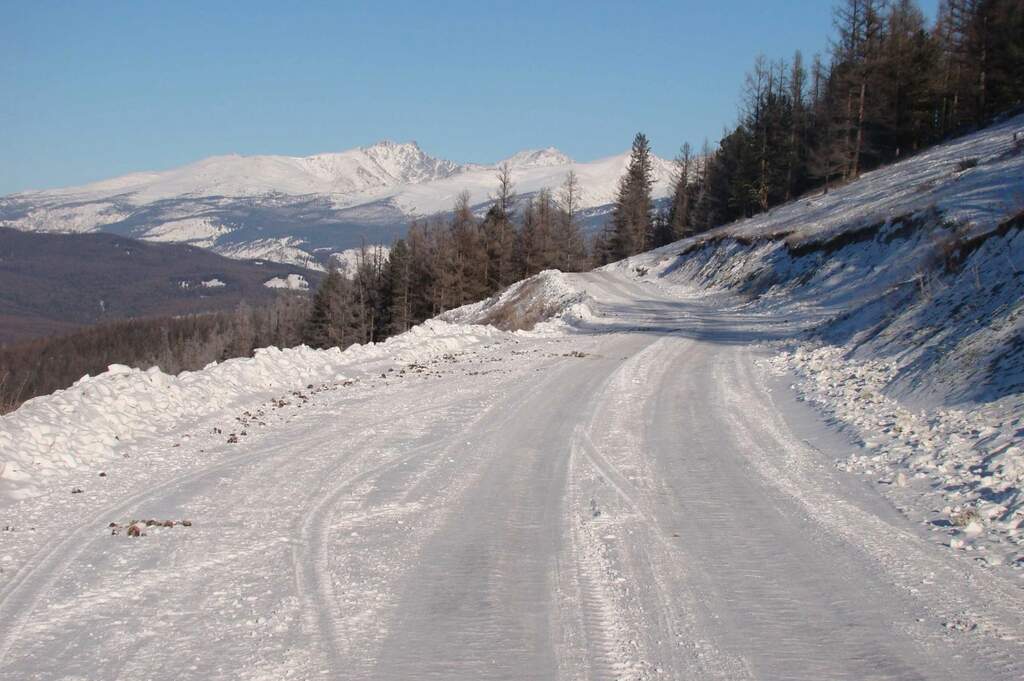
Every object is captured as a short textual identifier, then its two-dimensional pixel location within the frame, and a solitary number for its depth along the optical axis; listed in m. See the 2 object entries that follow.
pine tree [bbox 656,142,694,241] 80.38
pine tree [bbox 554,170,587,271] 72.31
